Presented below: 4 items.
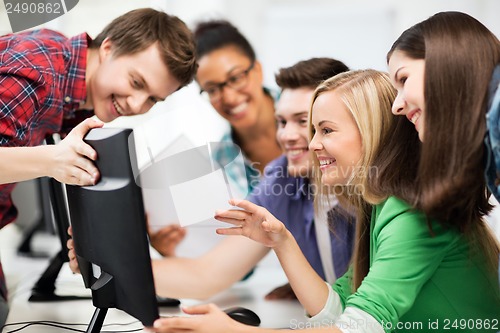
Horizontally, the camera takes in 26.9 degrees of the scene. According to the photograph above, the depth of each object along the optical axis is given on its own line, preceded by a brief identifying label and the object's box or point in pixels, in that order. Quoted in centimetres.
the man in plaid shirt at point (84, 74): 206
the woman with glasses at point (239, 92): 291
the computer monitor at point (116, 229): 174
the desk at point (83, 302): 214
